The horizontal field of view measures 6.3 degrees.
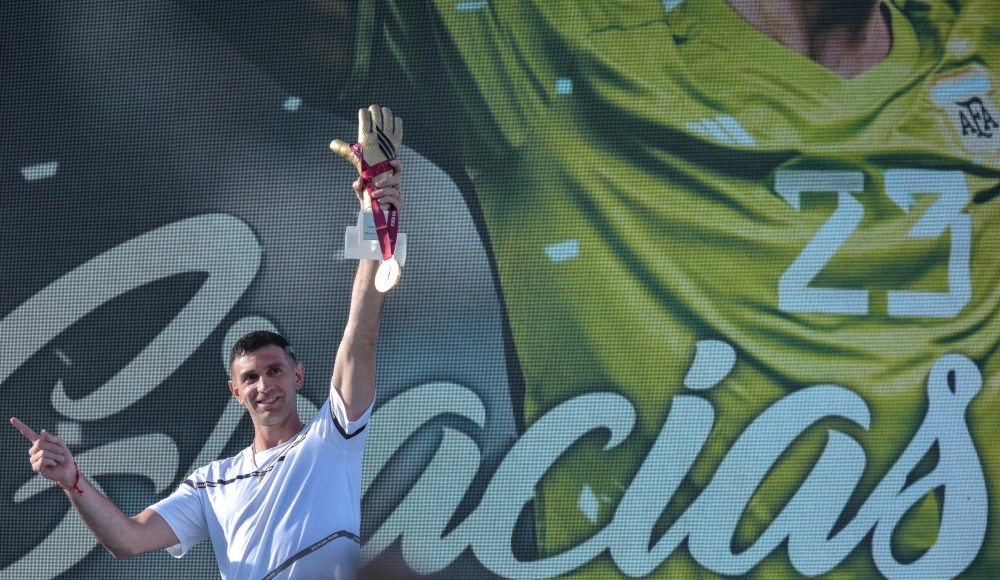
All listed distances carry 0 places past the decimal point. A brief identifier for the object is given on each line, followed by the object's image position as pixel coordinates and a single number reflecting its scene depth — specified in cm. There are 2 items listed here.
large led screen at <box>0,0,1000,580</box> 2093
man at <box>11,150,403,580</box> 1931
